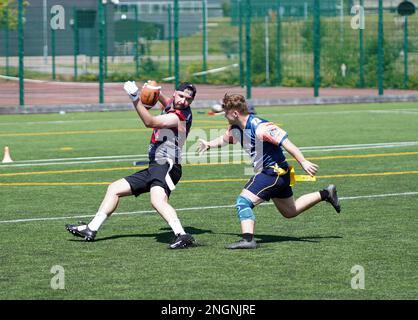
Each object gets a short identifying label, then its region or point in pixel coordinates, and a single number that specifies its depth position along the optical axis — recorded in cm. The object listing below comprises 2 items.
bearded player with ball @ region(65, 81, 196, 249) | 1165
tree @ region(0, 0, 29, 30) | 4316
